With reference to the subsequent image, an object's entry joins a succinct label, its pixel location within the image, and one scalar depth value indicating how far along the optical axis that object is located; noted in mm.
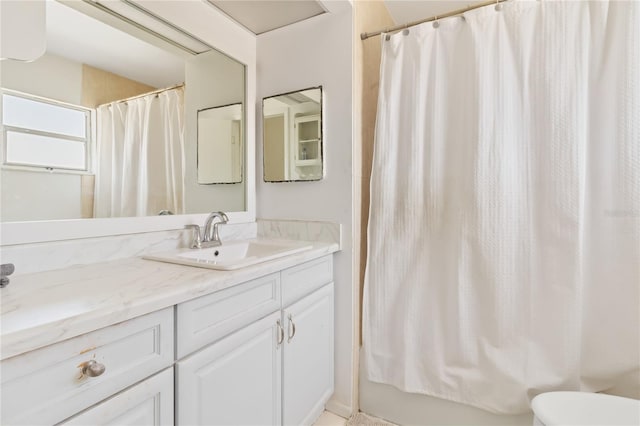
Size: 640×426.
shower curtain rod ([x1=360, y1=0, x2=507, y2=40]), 1353
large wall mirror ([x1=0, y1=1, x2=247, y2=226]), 974
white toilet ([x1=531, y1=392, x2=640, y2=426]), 1088
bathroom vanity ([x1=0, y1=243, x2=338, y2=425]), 575
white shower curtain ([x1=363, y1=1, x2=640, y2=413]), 1204
